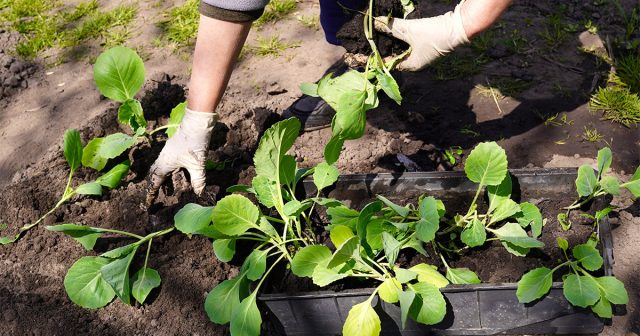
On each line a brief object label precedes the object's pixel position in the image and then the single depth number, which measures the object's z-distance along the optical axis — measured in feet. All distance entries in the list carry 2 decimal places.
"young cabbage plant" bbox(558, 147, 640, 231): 6.63
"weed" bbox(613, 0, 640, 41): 10.77
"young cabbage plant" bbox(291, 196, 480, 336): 5.84
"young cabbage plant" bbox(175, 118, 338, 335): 6.33
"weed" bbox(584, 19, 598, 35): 10.98
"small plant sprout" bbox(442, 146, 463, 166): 8.62
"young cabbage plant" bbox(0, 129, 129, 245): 7.88
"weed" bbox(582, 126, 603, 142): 8.91
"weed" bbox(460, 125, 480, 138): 9.13
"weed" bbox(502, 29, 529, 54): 10.76
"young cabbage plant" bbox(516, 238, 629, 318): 5.78
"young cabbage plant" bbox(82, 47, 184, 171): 8.21
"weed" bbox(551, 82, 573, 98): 9.74
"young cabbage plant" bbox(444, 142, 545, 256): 6.46
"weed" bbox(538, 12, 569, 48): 10.83
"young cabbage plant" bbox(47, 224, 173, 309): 6.82
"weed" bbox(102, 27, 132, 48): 12.08
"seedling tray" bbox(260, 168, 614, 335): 6.15
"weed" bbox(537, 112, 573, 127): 9.25
